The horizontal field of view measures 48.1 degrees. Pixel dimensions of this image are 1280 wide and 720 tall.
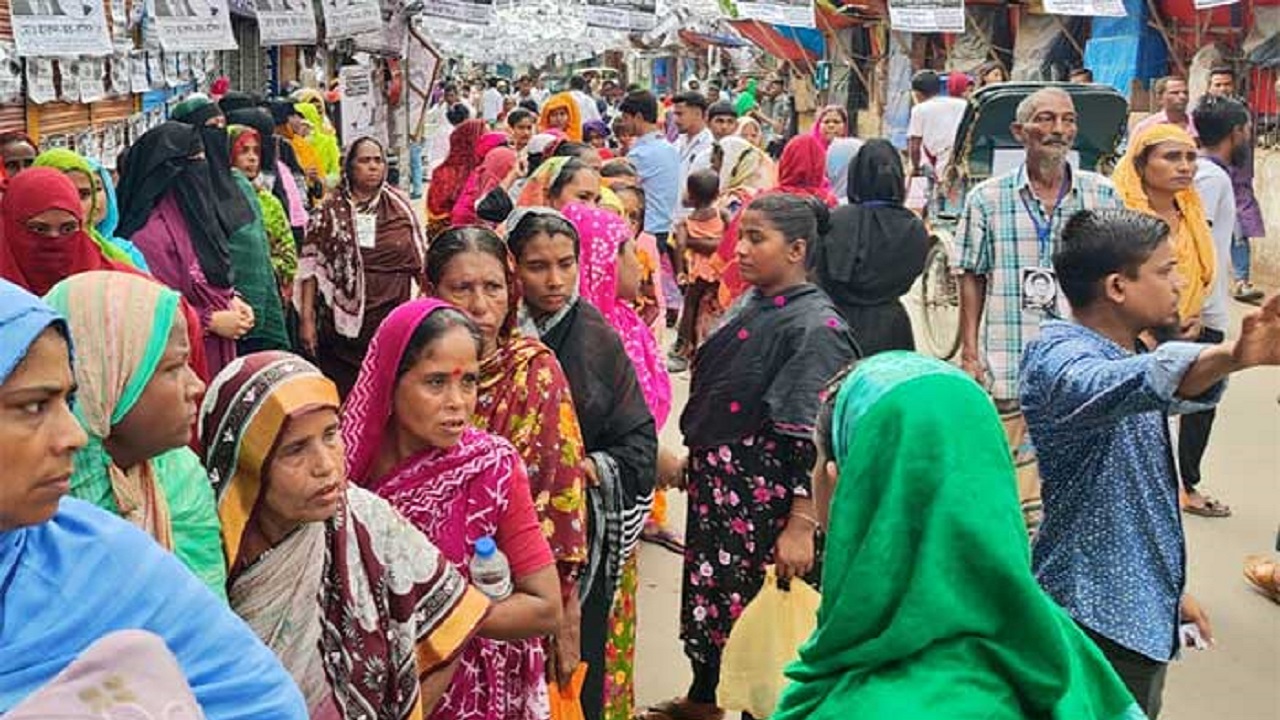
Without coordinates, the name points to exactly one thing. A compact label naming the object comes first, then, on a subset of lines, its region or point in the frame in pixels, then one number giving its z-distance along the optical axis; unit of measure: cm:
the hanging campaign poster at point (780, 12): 1539
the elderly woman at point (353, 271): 611
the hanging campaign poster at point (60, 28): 675
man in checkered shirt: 511
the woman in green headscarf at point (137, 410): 215
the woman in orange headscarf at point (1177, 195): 511
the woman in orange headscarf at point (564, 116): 1017
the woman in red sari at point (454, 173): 815
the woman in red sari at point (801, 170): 735
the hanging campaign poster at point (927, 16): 1466
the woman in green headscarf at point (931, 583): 174
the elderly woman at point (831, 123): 1095
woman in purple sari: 552
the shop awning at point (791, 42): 2342
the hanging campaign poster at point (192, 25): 872
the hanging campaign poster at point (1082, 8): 1318
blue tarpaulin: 1505
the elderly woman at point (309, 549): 223
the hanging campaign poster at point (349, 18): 1083
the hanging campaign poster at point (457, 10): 1267
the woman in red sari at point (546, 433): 315
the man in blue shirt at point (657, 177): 975
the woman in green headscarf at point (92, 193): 498
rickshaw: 736
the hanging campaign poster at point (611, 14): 1752
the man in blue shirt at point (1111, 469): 297
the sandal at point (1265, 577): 554
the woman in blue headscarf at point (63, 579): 164
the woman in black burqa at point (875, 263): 559
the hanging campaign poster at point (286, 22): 1010
